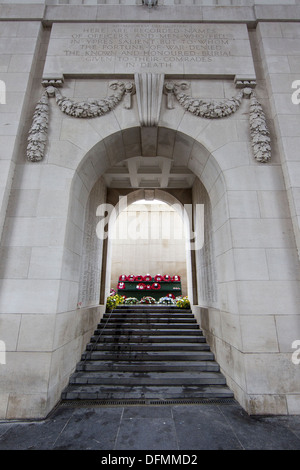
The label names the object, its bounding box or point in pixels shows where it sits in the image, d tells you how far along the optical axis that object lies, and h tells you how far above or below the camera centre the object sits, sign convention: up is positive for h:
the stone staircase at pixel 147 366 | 4.38 -1.51
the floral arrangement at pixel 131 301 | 11.26 +0.00
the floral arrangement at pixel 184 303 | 9.20 -0.08
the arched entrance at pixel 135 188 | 5.50 +3.58
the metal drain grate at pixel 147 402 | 4.13 -1.86
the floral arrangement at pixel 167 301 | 11.52 +0.01
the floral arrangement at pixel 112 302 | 9.09 -0.05
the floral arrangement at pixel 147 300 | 12.37 +0.06
